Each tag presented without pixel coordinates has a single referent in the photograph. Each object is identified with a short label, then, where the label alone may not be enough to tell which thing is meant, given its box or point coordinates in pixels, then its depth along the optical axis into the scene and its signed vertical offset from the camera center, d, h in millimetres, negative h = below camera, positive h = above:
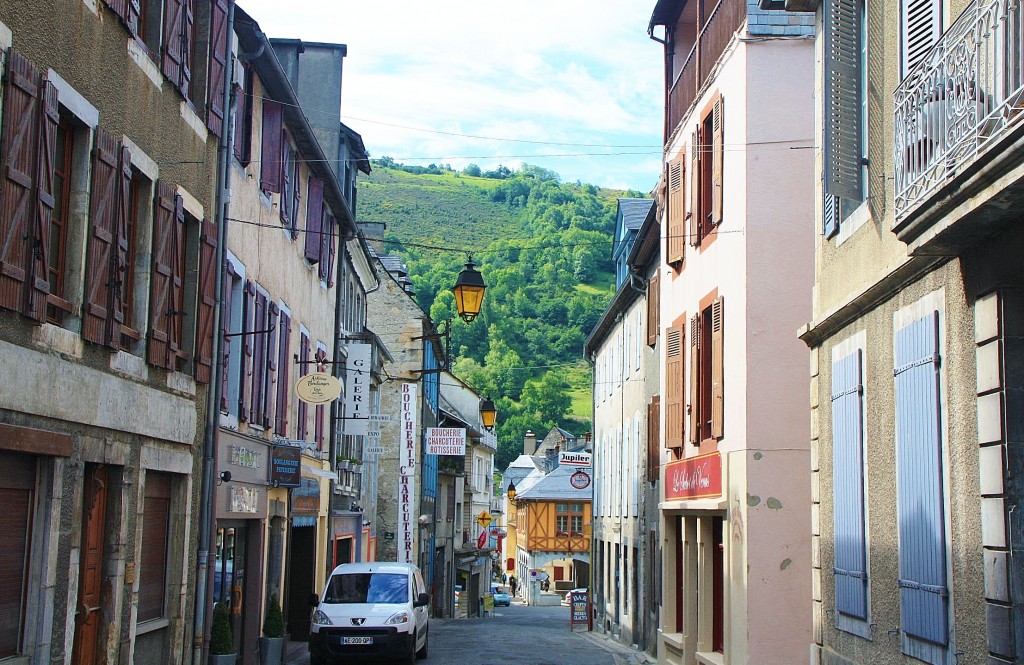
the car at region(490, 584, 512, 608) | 73438 -4395
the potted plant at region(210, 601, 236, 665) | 14484 -1451
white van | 18234 -1382
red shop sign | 15984 +680
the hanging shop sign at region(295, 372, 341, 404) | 17812 +1857
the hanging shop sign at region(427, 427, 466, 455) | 35188 +2291
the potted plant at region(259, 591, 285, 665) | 17156 -1607
